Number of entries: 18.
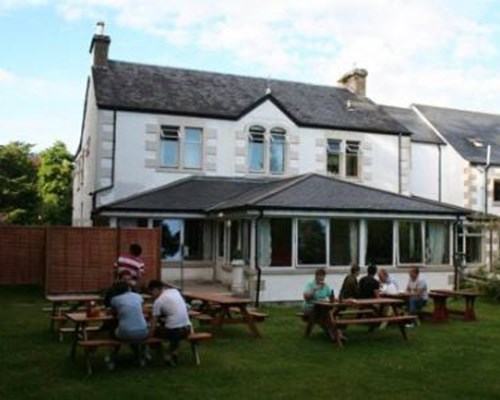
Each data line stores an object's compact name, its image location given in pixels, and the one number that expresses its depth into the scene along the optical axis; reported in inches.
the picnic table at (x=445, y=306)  577.0
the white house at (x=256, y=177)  724.7
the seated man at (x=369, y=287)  527.5
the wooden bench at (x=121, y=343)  345.4
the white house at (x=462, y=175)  1107.9
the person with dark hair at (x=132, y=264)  513.4
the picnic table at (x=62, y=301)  470.3
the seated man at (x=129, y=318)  355.6
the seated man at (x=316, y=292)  501.9
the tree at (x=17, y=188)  1840.6
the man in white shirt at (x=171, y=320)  373.4
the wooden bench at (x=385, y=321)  456.8
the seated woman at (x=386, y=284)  578.2
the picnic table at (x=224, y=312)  476.7
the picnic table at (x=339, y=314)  460.1
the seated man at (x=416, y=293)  584.1
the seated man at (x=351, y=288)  530.0
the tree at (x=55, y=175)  1956.2
